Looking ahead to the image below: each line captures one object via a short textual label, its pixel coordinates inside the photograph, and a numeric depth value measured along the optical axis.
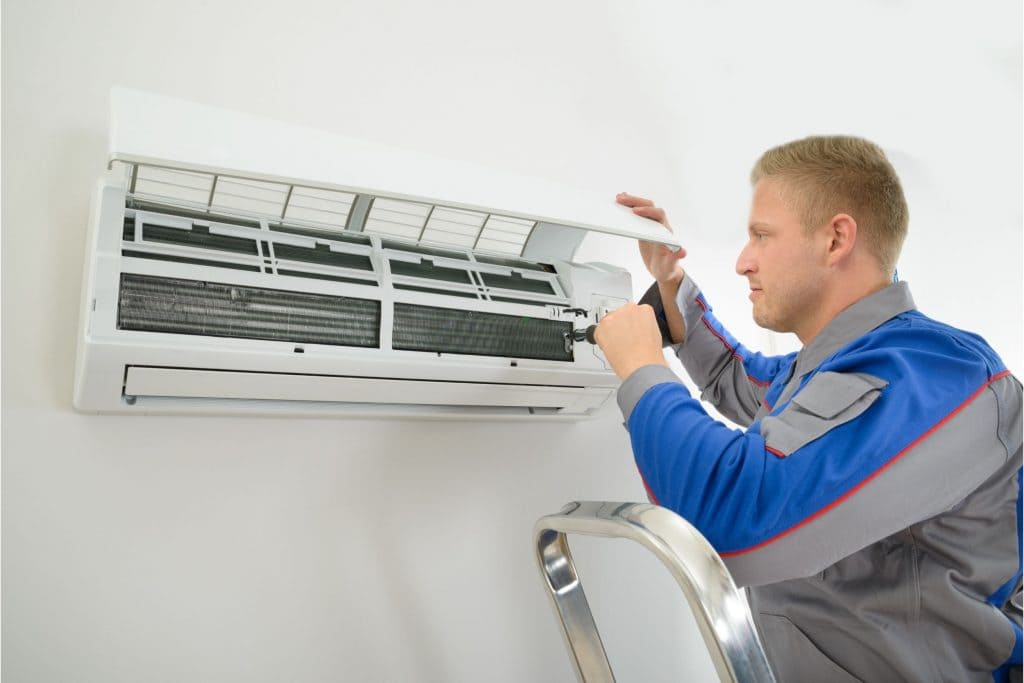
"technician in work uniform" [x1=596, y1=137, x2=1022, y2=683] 1.11
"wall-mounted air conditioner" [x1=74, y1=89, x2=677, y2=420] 1.12
